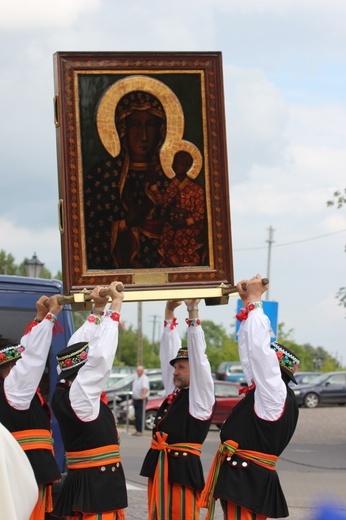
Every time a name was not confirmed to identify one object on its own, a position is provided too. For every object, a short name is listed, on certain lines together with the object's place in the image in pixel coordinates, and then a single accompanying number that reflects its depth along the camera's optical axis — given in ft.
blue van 34.47
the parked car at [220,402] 96.22
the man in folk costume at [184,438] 26.45
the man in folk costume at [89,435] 22.35
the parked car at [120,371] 139.70
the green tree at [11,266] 274.89
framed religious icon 23.35
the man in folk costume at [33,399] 25.36
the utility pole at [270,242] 235.40
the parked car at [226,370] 143.95
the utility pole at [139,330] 177.06
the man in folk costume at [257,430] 22.34
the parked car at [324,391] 132.16
